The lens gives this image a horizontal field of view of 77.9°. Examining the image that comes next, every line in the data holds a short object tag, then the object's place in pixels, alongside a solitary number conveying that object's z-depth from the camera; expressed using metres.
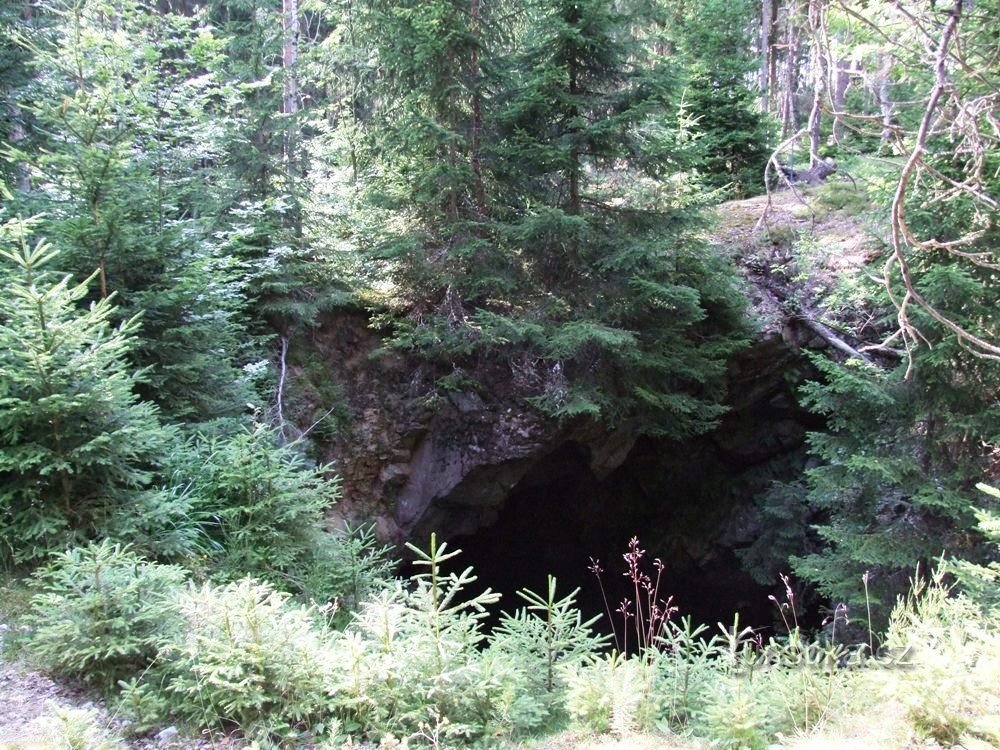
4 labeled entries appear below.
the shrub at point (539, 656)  3.02
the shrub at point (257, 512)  4.26
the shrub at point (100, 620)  2.97
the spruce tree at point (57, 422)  3.46
